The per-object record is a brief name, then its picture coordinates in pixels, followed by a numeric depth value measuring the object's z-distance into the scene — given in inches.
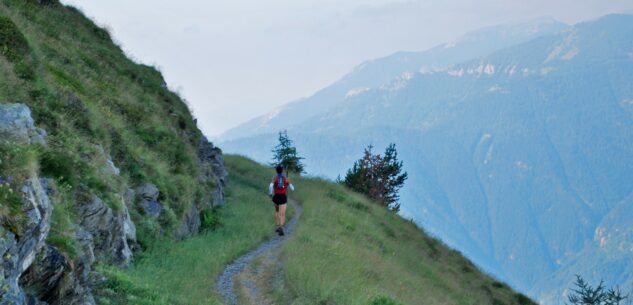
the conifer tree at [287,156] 2193.7
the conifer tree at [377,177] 2295.8
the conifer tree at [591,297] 1569.4
